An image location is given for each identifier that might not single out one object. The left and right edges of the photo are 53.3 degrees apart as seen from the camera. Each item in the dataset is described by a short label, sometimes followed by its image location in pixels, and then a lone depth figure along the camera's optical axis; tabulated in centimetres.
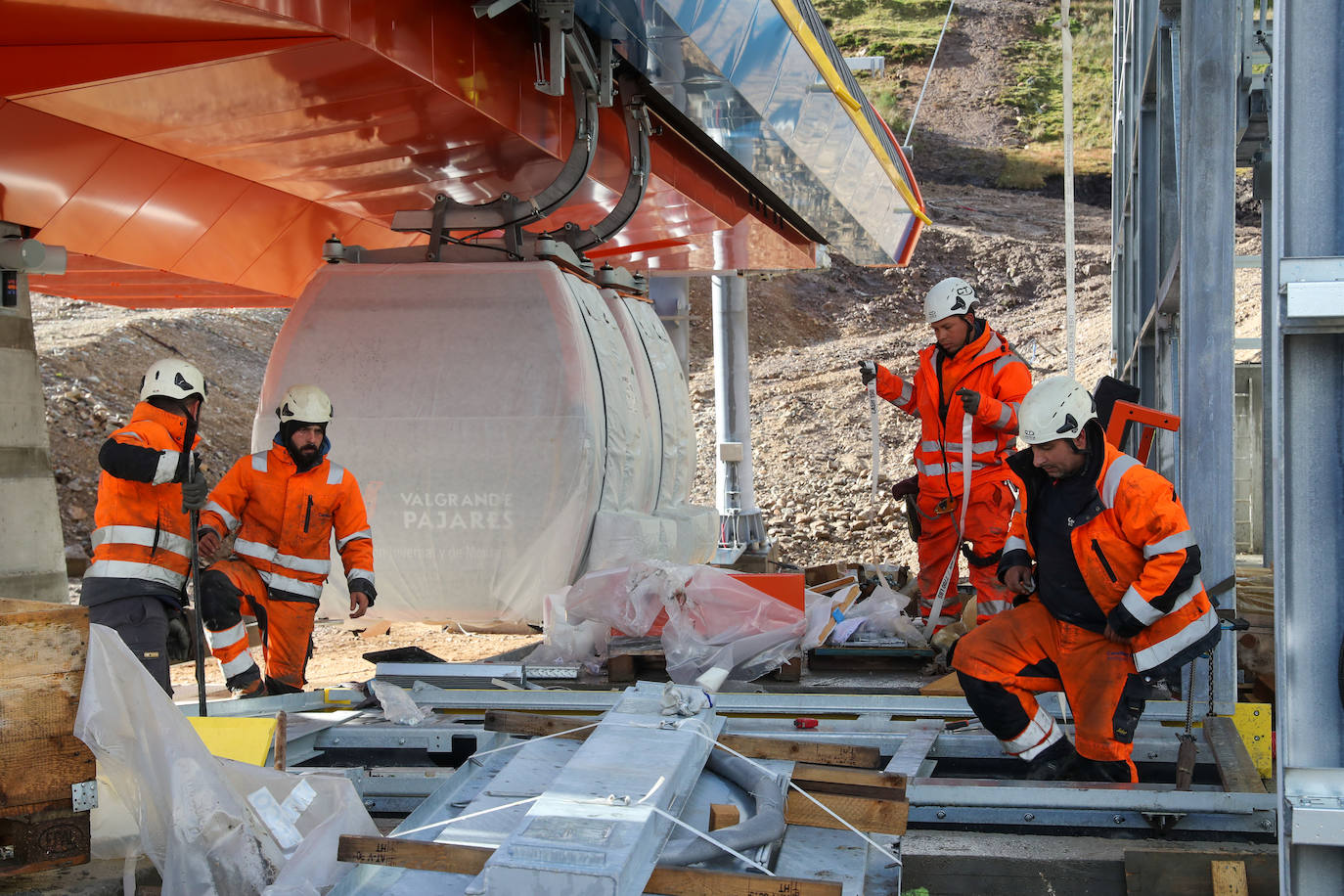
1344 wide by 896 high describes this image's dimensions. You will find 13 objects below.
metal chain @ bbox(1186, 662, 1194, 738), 400
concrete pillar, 729
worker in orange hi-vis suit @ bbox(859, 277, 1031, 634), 627
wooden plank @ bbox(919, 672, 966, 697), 525
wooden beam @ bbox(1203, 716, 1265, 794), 377
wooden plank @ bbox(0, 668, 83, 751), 295
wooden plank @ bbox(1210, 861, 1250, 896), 321
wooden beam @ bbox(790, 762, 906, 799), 341
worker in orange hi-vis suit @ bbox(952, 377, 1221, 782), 385
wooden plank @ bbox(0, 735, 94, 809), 294
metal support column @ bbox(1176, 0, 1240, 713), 488
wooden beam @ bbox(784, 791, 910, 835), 327
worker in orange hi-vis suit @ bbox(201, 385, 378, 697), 548
